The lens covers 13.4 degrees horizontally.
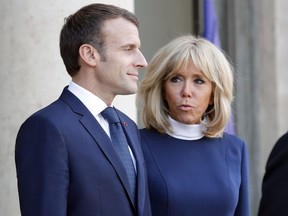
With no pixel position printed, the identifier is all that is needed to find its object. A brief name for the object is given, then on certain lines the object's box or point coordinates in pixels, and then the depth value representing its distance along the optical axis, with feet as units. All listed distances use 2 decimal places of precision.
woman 19.56
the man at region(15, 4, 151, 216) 15.86
